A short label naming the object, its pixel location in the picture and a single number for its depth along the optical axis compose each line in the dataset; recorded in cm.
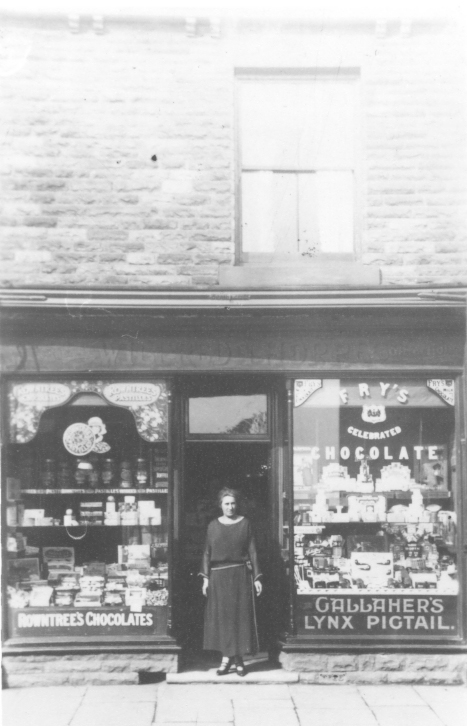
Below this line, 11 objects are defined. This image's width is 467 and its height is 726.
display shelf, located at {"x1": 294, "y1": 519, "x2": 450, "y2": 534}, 696
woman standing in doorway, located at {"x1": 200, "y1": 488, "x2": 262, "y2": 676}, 658
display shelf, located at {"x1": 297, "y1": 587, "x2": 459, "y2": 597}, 680
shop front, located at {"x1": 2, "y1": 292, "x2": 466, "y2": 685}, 662
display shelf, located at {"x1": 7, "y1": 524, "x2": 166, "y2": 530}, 696
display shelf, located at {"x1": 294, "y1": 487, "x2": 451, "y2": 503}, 696
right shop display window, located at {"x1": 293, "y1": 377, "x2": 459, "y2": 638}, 690
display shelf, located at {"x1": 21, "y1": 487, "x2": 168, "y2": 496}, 693
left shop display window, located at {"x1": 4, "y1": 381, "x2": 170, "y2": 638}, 682
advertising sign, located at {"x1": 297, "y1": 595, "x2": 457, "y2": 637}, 672
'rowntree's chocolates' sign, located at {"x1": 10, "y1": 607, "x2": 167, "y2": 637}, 671
